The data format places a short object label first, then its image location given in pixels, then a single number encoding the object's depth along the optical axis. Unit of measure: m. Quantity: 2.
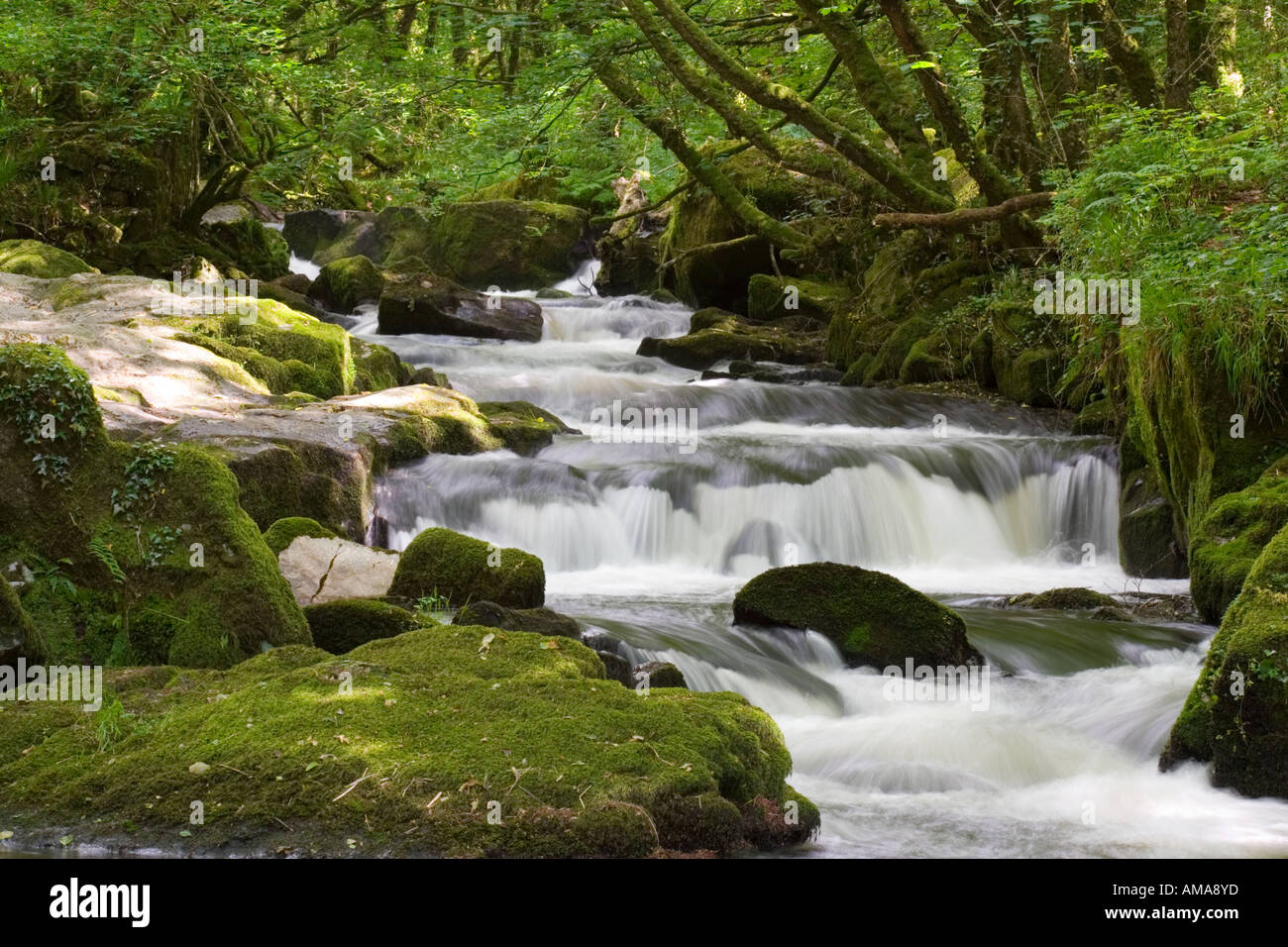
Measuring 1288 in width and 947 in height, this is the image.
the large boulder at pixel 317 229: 24.66
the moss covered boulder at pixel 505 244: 23.22
